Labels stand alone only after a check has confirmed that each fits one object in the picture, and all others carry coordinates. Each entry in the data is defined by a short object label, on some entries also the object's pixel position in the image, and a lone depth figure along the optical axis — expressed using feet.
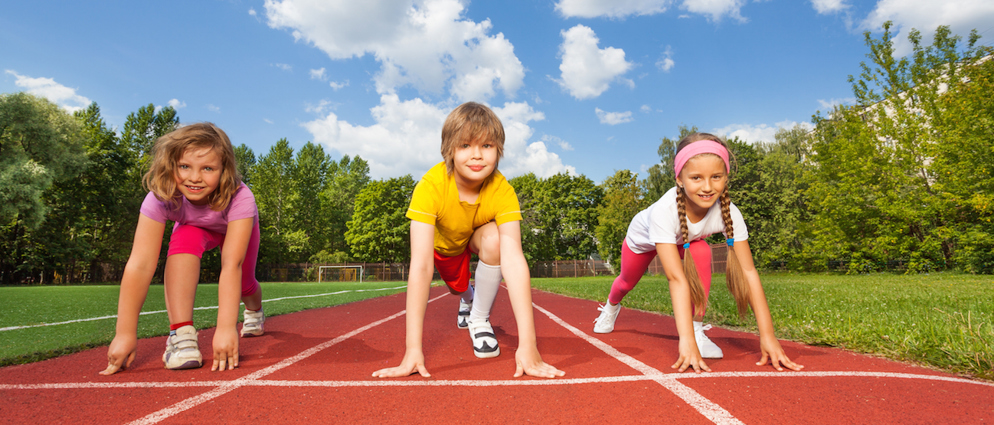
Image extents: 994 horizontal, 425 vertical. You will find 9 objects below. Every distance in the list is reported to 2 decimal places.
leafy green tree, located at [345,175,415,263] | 150.51
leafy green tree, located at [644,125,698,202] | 137.18
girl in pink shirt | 9.11
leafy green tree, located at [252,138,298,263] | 150.41
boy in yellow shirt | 8.73
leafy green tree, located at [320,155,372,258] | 181.16
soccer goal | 136.26
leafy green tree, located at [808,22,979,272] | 64.85
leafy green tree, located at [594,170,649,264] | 143.64
